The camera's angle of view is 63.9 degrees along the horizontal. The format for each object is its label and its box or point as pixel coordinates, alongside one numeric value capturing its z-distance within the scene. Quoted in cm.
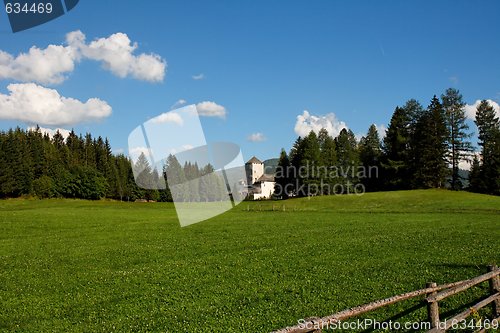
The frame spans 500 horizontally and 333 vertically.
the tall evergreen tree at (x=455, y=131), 10612
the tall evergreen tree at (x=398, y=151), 11319
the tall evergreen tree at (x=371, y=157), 12691
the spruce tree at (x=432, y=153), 10331
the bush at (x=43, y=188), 13050
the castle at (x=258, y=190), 19311
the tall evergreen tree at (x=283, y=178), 13588
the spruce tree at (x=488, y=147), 9606
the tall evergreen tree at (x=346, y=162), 12425
